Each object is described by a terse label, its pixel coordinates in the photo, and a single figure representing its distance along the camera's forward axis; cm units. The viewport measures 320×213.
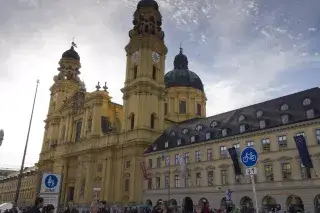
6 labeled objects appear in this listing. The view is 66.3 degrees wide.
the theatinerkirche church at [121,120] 4469
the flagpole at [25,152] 1969
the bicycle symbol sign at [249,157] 994
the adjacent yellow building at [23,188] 6881
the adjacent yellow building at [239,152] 2768
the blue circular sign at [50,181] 1103
